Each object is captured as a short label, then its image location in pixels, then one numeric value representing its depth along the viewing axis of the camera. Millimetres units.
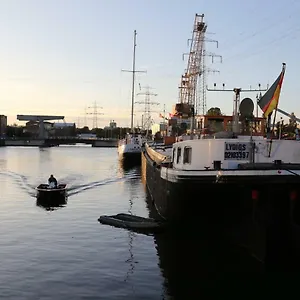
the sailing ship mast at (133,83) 74036
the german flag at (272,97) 14841
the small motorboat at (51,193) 25982
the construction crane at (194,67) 64818
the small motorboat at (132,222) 18163
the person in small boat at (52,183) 26695
